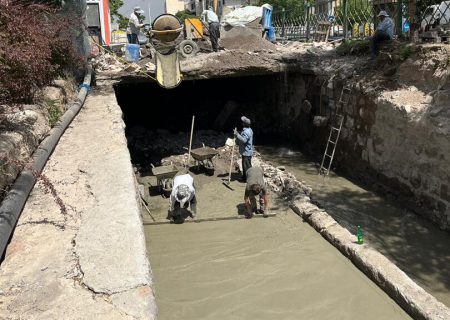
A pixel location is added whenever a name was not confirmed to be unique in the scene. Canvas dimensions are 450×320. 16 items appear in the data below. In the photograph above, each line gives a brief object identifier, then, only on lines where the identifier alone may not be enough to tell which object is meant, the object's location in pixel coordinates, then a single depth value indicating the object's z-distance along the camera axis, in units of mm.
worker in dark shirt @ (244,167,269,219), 8781
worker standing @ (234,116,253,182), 11297
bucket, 14898
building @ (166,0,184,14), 79575
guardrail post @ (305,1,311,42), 18102
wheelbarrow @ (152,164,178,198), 10812
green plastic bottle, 7006
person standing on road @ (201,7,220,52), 15273
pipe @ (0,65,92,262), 3791
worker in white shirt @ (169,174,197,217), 8500
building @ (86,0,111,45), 22656
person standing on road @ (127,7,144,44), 16266
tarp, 18556
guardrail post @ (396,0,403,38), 12455
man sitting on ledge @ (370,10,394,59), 11250
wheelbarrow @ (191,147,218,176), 12422
